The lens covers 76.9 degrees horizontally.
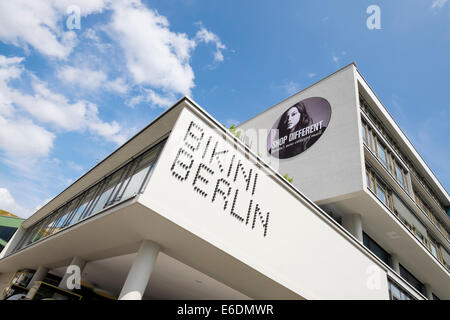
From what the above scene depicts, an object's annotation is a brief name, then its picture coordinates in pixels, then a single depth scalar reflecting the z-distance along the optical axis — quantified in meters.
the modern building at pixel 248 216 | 7.03
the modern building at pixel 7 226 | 24.34
